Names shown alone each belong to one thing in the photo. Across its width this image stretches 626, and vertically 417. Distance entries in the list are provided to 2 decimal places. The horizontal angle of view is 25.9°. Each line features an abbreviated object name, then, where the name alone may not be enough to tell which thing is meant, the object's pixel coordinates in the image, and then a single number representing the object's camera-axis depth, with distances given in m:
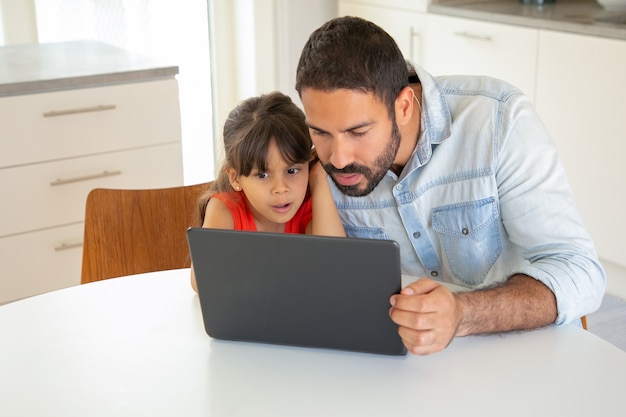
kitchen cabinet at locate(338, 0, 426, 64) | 4.26
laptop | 1.83
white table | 1.82
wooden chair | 2.49
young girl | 2.27
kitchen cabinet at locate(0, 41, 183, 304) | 3.16
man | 2.05
